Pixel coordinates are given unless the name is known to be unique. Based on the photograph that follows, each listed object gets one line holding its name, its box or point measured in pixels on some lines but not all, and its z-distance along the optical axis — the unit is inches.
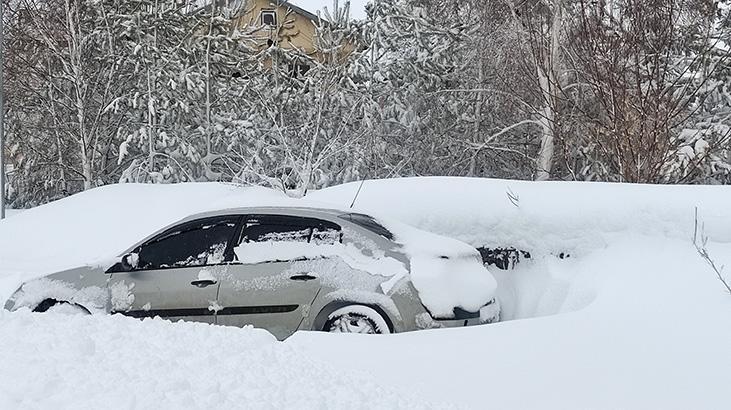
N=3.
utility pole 541.0
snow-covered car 205.9
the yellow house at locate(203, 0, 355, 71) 802.2
